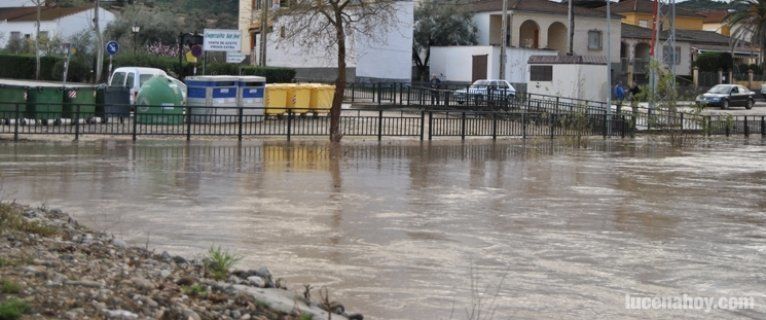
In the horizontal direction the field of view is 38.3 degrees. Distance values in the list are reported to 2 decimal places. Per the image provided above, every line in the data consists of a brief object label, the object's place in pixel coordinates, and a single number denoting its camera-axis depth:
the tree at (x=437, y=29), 74.75
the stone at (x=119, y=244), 10.28
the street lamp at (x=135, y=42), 70.10
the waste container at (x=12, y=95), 31.09
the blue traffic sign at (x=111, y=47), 41.72
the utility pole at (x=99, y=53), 56.91
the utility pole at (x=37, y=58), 63.92
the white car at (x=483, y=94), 46.94
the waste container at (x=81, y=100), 31.20
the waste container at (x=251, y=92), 37.50
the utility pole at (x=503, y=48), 58.16
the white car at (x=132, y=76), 38.47
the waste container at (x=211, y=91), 36.62
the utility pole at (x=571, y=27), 70.88
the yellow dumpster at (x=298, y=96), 41.08
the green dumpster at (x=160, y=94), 33.72
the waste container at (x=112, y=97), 32.53
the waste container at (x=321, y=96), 41.94
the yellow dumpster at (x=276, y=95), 40.53
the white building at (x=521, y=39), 70.94
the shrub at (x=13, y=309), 6.54
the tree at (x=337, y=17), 31.44
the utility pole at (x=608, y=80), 41.53
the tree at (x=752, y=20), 83.00
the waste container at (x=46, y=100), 30.60
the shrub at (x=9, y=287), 7.05
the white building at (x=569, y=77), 50.59
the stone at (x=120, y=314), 7.06
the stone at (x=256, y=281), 9.10
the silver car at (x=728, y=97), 63.81
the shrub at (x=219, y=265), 9.12
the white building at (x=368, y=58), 64.31
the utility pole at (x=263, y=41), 48.77
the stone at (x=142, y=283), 8.02
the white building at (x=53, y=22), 78.81
